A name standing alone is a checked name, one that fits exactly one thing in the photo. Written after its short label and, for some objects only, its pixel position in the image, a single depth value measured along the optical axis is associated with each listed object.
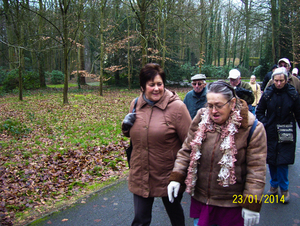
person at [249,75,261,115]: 9.26
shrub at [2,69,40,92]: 22.05
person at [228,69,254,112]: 4.98
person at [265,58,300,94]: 6.15
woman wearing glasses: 2.09
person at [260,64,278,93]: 9.05
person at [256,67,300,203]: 4.12
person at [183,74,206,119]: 4.90
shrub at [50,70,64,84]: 30.02
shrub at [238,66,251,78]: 42.28
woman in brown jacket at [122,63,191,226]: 2.66
